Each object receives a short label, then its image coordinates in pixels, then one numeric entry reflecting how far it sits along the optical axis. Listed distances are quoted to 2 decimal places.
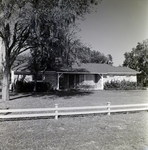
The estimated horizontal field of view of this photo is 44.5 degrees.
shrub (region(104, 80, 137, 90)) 27.53
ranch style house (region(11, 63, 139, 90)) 24.64
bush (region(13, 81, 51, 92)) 22.69
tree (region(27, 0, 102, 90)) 12.25
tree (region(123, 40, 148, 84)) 36.21
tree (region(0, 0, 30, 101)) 11.39
